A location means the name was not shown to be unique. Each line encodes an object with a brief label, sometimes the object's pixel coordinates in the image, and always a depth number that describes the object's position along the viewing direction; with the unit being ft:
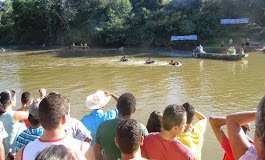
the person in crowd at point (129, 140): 7.22
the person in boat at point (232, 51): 73.65
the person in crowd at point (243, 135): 4.91
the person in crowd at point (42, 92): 18.94
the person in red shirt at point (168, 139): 8.64
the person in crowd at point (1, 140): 9.82
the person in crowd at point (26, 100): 16.61
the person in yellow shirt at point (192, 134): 10.46
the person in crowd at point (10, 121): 11.83
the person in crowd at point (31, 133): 9.34
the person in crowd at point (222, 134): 7.80
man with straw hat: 12.62
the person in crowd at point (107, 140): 9.65
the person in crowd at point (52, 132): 7.49
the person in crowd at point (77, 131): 10.15
